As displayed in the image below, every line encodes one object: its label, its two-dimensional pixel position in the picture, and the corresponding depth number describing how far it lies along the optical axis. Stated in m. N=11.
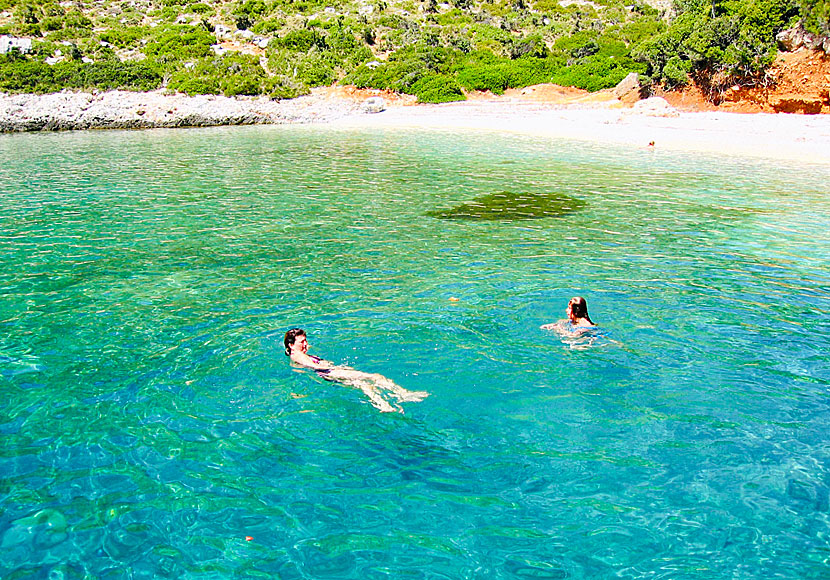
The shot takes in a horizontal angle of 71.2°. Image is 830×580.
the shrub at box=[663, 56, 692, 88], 51.00
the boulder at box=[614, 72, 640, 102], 54.44
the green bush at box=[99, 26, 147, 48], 80.69
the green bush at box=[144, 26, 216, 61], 75.44
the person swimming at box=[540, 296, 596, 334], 9.89
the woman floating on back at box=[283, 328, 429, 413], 8.25
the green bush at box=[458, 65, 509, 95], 63.09
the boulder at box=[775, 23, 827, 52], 45.54
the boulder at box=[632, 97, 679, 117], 48.25
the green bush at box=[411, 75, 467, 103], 62.88
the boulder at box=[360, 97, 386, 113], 62.81
